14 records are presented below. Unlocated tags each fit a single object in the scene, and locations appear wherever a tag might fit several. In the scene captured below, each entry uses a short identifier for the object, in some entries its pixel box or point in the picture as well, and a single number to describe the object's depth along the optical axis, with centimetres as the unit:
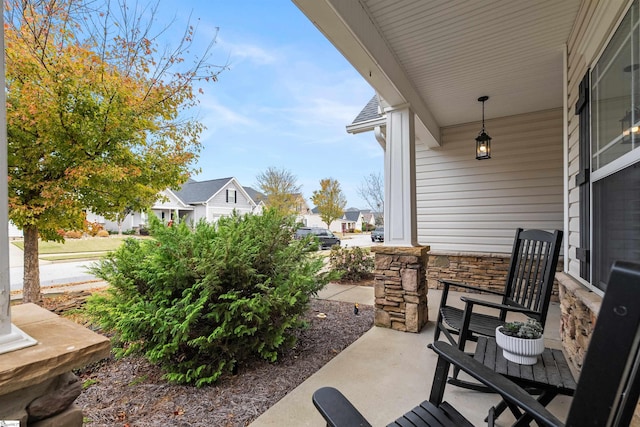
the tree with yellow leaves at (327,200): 2169
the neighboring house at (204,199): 1869
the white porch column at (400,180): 325
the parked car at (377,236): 1895
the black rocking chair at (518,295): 200
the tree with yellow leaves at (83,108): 310
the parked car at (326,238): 1413
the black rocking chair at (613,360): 55
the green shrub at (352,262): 591
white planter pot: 155
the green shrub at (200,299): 205
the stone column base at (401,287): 304
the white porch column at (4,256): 82
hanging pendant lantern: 416
